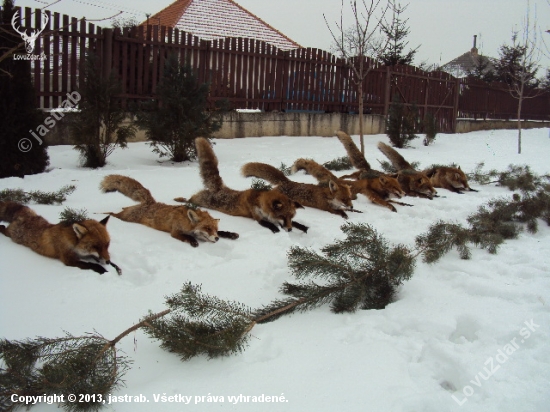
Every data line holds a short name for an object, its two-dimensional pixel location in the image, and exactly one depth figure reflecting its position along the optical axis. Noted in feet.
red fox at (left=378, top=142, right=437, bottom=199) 27.61
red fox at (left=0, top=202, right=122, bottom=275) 13.78
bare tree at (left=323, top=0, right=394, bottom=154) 39.85
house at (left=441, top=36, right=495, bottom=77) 115.96
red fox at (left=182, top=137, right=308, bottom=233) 19.13
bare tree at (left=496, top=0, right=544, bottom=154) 103.04
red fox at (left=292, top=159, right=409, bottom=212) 25.20
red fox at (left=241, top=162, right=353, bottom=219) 22.52
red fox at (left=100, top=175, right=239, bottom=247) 16.88
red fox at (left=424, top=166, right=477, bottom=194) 29.94
